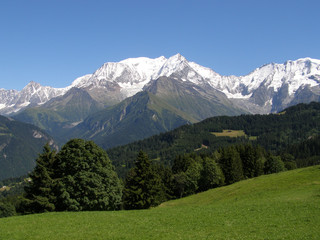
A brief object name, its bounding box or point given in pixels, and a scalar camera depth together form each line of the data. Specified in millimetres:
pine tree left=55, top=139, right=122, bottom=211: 55906
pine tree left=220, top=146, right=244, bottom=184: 107625
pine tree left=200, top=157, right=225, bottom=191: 105500
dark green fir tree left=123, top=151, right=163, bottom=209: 68938
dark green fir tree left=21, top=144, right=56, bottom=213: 54144
